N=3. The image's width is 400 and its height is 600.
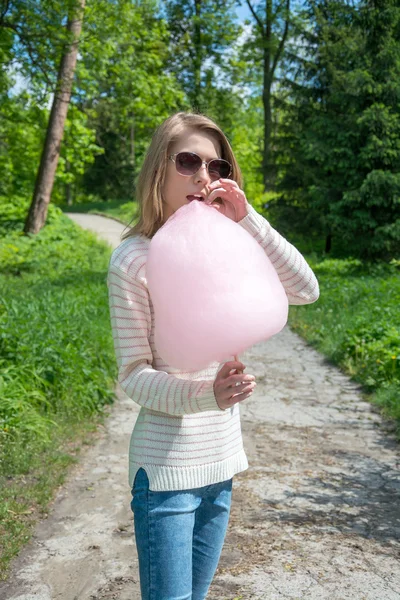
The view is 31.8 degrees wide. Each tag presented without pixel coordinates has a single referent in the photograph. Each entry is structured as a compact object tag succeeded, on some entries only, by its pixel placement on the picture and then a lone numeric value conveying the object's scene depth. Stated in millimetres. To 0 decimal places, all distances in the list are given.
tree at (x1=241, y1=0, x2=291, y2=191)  25828
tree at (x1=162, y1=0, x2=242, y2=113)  29359
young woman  1664
